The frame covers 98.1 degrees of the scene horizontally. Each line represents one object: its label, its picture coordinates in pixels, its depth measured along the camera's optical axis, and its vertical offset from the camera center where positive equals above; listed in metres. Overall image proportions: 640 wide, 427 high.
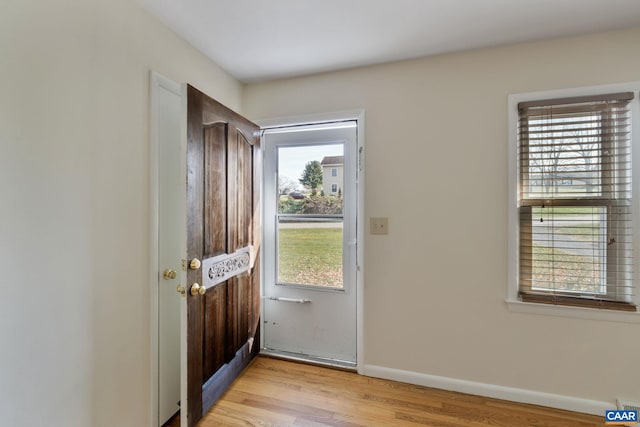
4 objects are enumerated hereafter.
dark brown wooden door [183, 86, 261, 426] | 1.54 -0.22
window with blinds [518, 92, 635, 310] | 1.69 +0.08
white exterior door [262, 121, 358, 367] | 2.34 -0.26
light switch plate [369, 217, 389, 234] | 2.10 -0.10
